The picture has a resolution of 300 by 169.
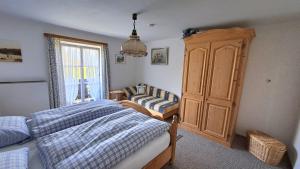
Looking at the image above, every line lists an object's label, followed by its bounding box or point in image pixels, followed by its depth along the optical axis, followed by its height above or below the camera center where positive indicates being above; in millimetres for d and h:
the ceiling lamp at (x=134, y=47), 1800 +304
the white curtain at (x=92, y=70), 3635 -52
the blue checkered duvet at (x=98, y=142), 1125 -750
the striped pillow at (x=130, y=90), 4297 -697
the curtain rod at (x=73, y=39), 2870 +686
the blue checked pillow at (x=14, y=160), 1005 -753
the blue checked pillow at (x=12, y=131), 1365 -708
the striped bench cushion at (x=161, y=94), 3904 -721
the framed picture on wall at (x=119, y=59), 4253 +328
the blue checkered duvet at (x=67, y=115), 1618 -686
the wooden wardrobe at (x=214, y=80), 2316 -143
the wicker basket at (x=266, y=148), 2039 -1166
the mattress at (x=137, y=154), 1243 -897
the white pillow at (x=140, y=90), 4515 -679
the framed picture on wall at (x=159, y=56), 4030 +457
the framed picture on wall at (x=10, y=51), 2451 +256
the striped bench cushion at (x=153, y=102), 3430 -878
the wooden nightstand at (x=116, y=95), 3996 -784
